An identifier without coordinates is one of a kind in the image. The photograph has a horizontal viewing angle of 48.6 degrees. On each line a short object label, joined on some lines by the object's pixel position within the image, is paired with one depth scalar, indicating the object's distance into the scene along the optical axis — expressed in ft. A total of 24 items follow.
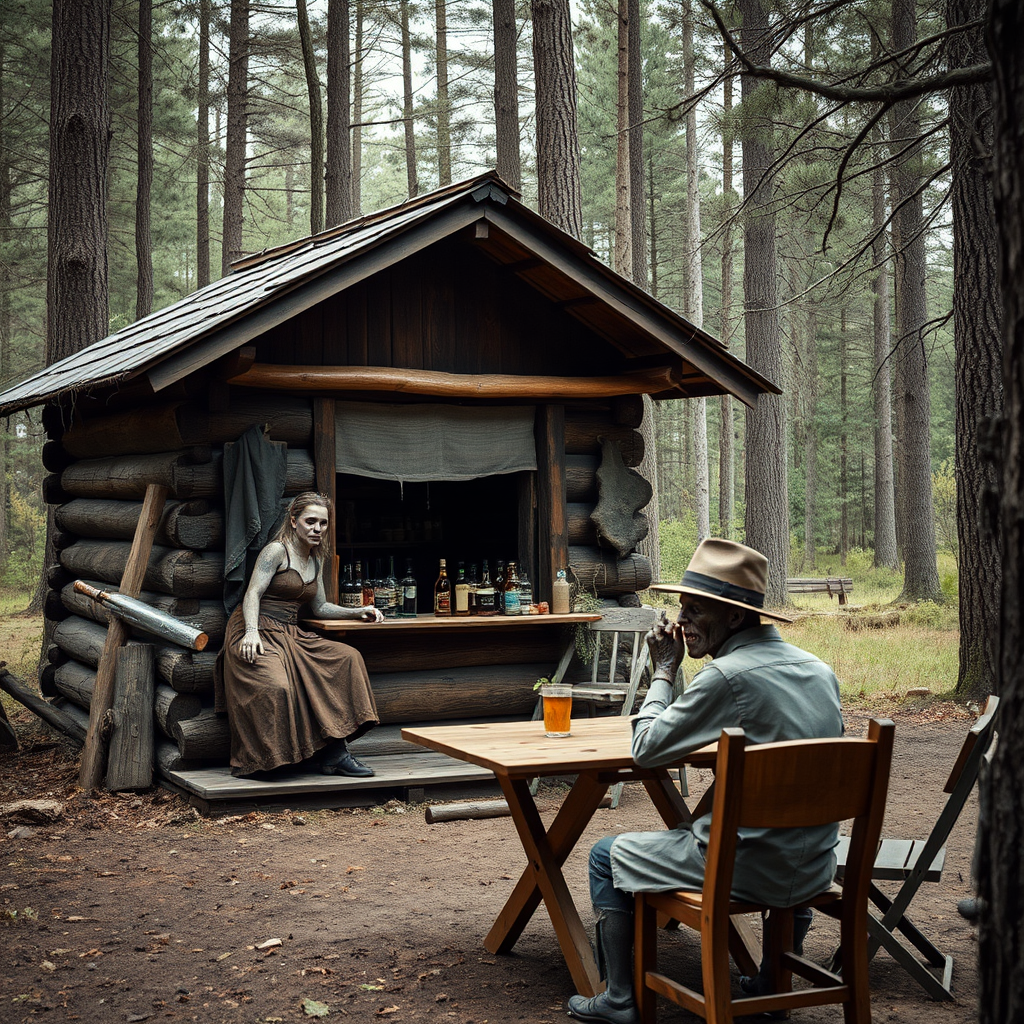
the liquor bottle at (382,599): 27.02
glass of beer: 14.69
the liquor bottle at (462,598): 27.09
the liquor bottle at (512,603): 26.86
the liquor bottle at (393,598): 27.14
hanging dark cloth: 24.00
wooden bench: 65.10
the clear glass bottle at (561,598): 26.63
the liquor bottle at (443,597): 26.86
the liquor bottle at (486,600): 27.37
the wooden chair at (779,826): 10.58
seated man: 11.52
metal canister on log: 23.13
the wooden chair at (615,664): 24.18
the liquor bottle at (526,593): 27.07
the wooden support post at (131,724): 24.25
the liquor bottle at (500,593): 27.71
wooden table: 12.98
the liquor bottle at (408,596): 28.30
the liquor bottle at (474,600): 27.43
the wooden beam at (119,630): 24.50
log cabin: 23.80
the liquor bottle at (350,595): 26.27
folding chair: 13.19
